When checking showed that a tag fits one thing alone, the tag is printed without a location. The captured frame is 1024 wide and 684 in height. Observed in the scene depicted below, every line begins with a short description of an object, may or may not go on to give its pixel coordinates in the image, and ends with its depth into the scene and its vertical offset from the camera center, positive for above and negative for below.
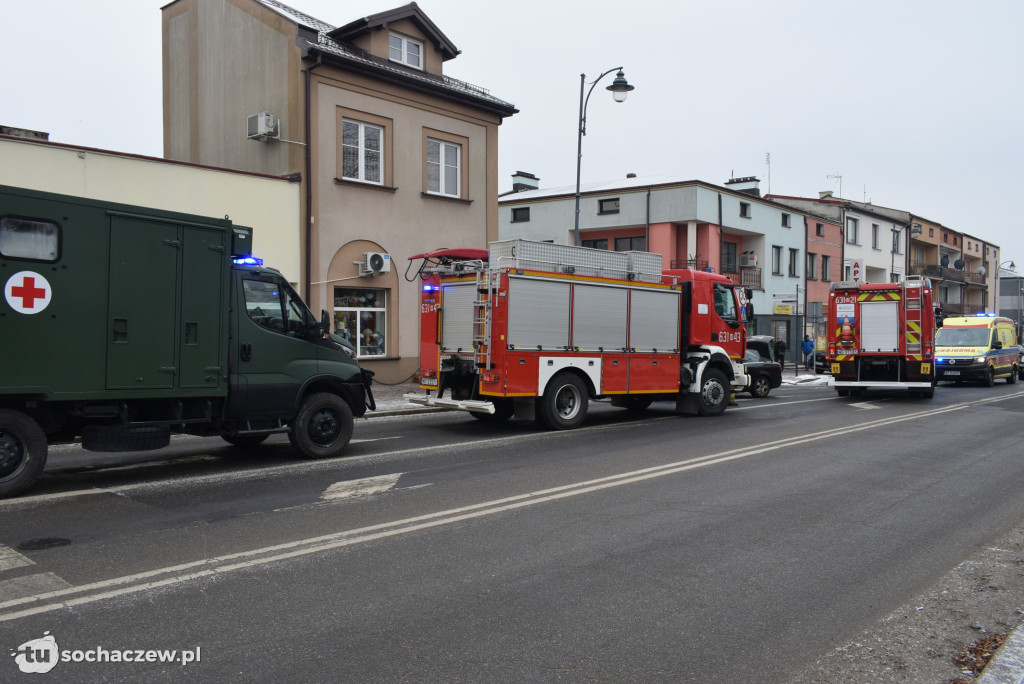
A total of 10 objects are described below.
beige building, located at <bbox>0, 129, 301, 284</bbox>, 13.77 +2.81
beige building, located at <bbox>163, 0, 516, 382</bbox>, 18.31 +5.08
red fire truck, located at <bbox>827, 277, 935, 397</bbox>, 19.88 -0.10
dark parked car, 20.83 -1.15
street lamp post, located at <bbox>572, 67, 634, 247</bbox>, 17.52 +5.52
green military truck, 7.29 -0.16
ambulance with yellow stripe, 25.89 -0.59
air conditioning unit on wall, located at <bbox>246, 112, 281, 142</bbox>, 18.22 +4.81
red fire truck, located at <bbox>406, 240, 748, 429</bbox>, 12.20 -0.05
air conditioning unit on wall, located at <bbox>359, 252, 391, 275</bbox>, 19.08 +1.60
